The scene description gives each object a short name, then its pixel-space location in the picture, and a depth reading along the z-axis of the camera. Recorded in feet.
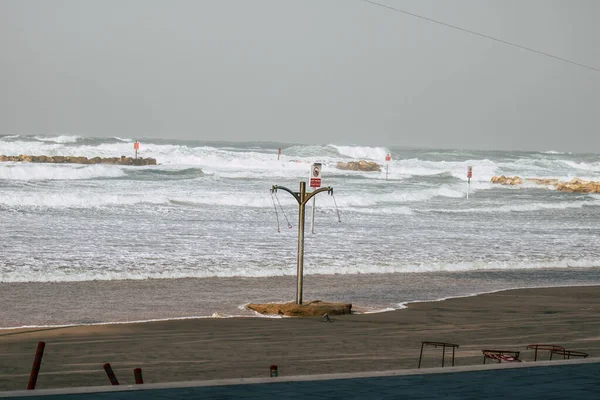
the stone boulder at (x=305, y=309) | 79.92
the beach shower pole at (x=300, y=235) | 81.25
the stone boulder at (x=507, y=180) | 397.82
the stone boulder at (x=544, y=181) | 401.08
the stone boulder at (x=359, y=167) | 471.21
